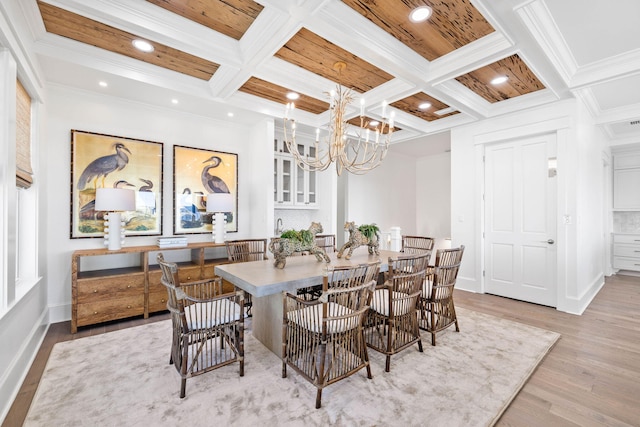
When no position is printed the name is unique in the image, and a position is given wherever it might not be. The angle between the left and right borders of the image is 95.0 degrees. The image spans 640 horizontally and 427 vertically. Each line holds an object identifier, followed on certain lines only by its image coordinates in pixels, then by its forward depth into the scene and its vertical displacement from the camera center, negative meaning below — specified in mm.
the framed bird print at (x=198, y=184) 4109 +469
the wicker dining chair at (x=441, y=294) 2861 -799
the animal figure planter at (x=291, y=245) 2699 -278
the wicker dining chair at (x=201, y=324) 2068 -821
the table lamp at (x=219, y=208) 4031 +100
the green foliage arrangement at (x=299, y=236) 2730 -197
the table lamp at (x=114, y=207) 3217 +96
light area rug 1824 -1254
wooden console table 3094 -796
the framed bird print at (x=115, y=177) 3438 +482
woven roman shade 2428 +687
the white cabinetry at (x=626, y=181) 5930 +667
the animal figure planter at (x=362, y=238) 3236 -260
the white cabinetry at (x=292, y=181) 4945 +608
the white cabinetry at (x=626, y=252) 5875 -777
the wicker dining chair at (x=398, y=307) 2465 -812
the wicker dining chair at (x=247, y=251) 3393 -437
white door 4043 -85
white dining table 2184 -500
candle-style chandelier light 3064 +822
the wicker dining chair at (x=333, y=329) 1986 -821
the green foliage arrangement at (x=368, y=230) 3353 -180
